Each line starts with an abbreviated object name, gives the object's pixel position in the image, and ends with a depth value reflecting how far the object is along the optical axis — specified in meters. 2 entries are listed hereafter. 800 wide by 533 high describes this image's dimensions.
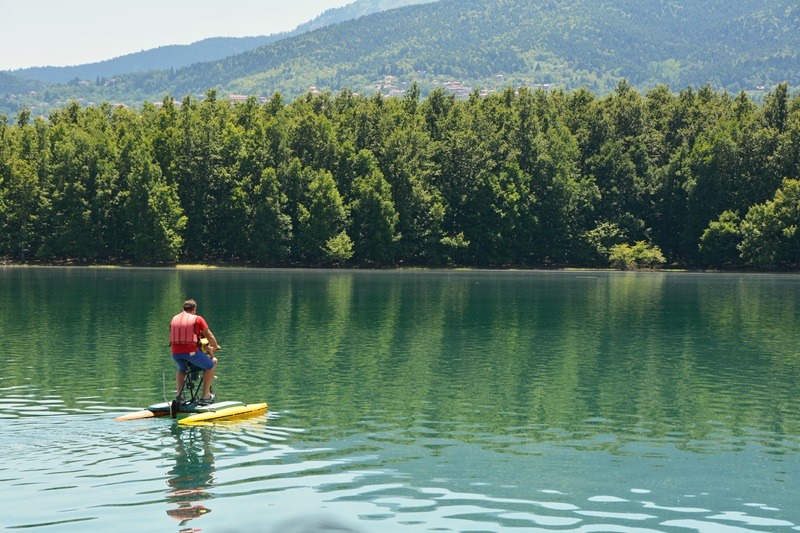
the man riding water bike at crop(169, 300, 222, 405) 30.52
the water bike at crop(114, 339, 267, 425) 30.28
